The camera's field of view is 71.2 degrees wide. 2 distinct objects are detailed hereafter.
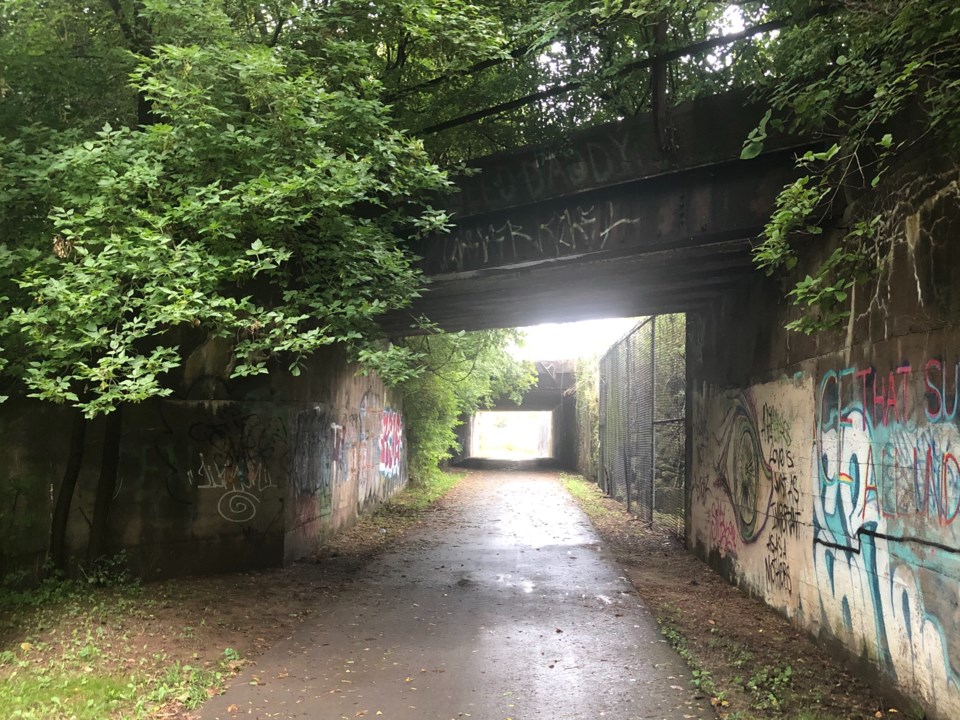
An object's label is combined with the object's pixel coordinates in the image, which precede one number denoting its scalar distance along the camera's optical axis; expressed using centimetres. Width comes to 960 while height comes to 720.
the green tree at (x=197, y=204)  514
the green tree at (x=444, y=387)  1720
